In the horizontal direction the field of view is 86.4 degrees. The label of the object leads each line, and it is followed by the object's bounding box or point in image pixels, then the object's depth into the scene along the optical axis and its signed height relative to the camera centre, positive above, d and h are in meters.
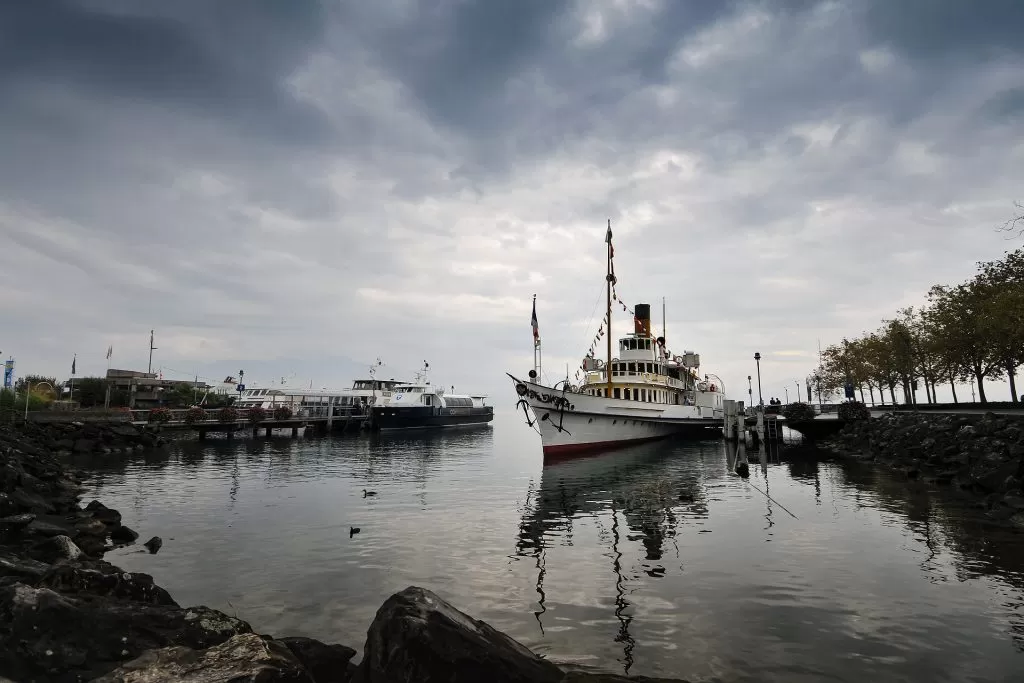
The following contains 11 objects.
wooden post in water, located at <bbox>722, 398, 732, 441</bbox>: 48.84 -0.44
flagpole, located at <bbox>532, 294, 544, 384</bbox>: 36.50 +4.34
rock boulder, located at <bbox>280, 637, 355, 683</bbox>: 6.78 -3.11
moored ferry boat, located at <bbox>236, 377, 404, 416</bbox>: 73.25 +2.49
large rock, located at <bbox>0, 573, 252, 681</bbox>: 6.22 -2.72
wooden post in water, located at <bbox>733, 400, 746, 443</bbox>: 38.41 -0.81
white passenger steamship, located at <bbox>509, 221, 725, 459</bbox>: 36.75 +1.14
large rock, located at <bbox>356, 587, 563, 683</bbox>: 6.06 -2.69
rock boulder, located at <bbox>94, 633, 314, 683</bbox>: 5.43 -2.60
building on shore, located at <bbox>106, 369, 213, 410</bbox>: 102.94 +5.43
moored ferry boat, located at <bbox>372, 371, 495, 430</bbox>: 71.56 +0.79
